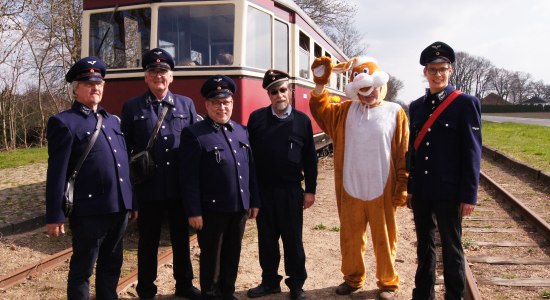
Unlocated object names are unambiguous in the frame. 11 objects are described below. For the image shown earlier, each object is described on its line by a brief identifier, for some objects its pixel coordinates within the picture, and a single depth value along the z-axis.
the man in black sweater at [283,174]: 3.76
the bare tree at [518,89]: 95.31
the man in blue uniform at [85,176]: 2.96
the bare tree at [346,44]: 52.31
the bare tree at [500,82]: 94.94
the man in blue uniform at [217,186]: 3.45
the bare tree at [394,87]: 71.48
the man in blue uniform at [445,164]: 3.35
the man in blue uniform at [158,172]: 3.72
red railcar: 6.11
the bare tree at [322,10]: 30.98
